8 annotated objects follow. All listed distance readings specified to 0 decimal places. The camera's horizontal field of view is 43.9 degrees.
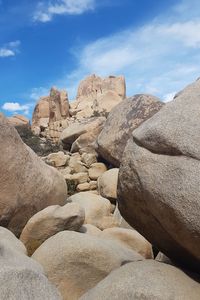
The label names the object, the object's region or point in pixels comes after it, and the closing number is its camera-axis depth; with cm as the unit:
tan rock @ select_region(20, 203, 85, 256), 372
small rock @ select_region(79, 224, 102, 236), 411
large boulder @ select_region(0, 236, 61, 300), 181
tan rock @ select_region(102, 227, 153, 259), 404
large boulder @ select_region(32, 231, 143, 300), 303
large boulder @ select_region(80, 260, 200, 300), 239
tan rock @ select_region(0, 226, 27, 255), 276
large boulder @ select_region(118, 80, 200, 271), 232
